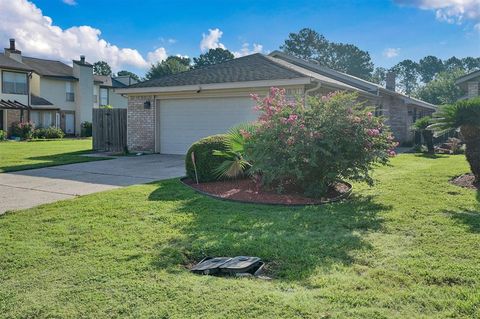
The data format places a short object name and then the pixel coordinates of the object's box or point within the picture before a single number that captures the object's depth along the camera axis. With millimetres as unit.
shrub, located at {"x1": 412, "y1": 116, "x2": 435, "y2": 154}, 17922
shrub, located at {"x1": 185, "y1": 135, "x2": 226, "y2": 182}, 9312
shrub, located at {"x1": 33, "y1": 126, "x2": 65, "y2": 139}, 31750
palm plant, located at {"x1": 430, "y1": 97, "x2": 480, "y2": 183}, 9391
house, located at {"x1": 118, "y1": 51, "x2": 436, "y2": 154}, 13844
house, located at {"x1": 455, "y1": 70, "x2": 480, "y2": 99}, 16970
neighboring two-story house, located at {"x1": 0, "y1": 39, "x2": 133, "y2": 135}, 32531
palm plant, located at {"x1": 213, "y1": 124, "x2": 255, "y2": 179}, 9055
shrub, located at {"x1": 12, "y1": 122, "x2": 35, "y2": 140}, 30938
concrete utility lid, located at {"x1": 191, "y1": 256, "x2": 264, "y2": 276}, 4180
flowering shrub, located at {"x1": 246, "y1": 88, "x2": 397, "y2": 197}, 7727
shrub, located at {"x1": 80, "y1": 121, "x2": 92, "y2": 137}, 36672
